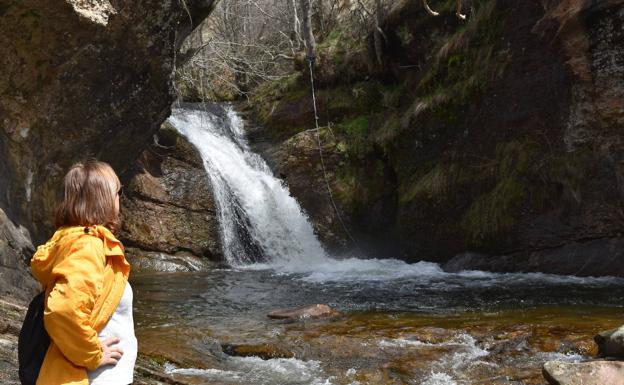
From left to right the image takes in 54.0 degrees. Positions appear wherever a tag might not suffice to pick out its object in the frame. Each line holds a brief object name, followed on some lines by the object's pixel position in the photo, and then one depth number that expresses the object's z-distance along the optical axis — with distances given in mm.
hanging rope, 12312
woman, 1855
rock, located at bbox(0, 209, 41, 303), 5469
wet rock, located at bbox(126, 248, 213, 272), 11680
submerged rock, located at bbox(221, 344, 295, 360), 5410
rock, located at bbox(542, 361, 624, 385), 3912
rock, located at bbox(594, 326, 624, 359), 4496
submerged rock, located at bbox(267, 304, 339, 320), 6798
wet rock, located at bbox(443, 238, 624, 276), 8867
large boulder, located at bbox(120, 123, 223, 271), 12023
